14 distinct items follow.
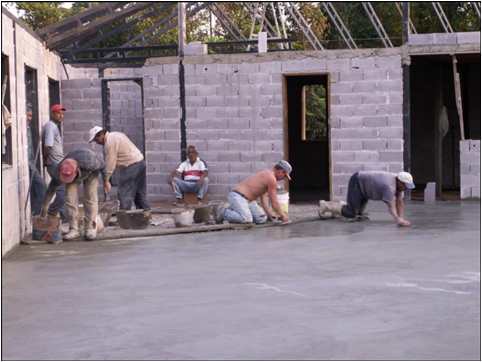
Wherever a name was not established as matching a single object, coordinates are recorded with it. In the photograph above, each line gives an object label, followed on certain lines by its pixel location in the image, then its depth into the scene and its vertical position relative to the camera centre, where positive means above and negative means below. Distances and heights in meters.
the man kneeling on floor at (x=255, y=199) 12.74 -0.94
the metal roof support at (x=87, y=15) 17.27 +2.43
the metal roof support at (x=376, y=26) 17.48 +2.16
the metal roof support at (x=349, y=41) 17.24 +1.93
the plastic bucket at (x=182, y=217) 13.16 -1.19
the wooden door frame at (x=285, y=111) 16.27 +0.40
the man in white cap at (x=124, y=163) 12.89 -0.39
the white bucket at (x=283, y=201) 13.80 -1.04
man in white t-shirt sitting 16.36 -0.78
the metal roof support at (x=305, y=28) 17.69 +2.09
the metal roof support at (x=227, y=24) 20.32 +2.56
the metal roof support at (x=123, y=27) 18.58 +2.26
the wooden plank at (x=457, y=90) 16.75 +0.77
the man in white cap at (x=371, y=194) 12.67 -0.90
